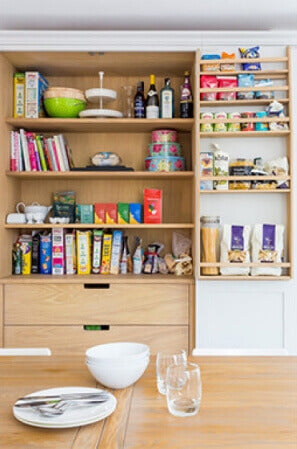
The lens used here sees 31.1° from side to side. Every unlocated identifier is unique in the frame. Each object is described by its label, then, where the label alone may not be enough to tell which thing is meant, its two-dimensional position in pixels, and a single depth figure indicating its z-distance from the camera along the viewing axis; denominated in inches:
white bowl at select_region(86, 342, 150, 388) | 56.3
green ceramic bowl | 134.2
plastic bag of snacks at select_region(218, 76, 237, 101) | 125.6
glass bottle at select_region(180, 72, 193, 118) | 134.3
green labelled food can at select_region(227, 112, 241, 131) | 125.6
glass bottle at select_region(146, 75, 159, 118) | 134.7
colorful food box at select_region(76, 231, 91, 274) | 134.8
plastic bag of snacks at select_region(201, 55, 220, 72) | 125.3
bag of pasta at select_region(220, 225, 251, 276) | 124.0
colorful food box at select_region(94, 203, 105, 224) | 137.2
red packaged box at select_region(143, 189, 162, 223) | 135.9
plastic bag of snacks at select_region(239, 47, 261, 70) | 125.5
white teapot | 134.6
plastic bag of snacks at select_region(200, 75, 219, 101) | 125.6
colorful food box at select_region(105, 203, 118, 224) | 137.1
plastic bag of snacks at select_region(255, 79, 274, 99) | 125.5
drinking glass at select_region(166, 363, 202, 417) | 50.0
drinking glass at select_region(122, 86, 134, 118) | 142.3
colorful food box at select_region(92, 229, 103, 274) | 135.2
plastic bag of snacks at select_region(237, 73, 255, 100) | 125.5
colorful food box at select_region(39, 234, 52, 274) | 136.1
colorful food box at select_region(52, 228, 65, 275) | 135.1
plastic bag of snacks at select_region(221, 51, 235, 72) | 125.8
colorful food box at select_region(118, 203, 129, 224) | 137.0
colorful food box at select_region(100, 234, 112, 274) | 135.3
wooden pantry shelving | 126.6
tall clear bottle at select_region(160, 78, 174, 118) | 134.3
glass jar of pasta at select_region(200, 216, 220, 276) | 125.0
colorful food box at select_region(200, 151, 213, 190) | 125.3
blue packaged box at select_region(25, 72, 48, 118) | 133.0
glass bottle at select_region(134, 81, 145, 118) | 135.9
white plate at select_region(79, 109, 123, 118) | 132.3
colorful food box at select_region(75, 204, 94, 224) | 138.8
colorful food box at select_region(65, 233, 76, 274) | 135.8
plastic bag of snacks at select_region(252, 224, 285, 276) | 123.7
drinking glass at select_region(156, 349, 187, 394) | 56.8
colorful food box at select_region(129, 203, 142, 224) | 136.4
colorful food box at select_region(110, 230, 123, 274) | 134.6
